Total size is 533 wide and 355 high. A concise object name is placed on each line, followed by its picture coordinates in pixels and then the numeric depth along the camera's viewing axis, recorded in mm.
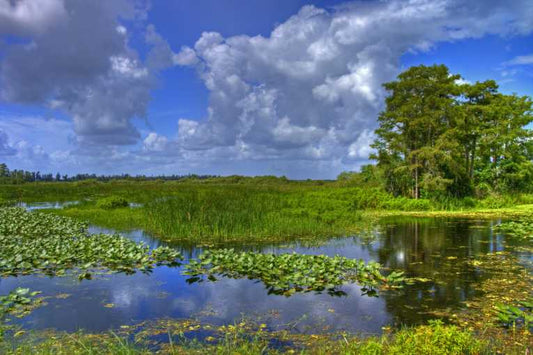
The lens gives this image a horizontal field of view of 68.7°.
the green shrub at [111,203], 22278
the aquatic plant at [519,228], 13427
